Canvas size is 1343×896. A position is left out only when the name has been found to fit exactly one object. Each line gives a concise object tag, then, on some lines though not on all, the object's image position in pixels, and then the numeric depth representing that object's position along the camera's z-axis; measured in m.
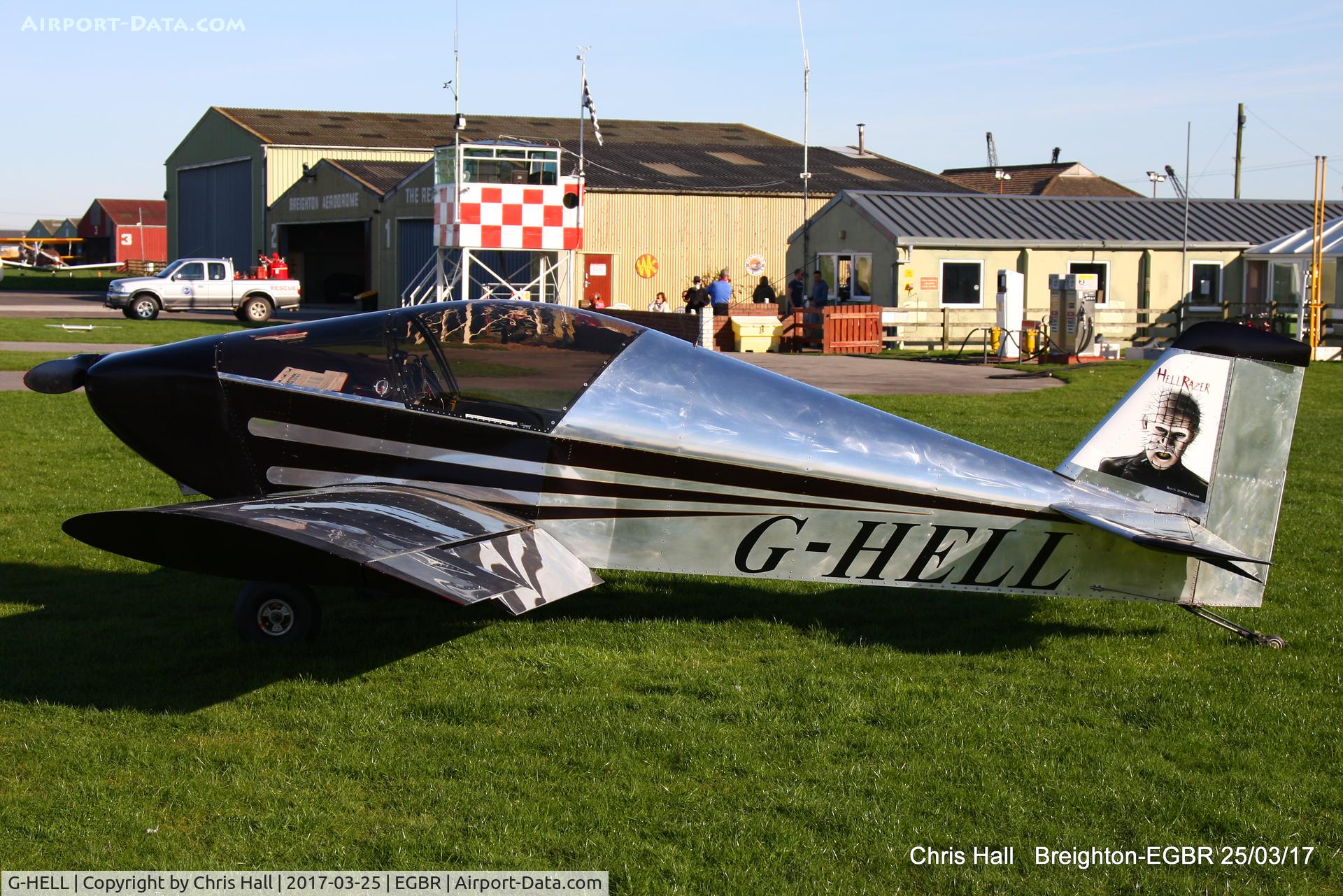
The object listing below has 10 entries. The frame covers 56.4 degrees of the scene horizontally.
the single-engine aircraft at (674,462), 6.36
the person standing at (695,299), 29.72
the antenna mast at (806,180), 27.55
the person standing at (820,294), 32.00
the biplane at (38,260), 89.06
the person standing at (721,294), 30.27
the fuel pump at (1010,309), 27.41
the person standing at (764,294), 35.25
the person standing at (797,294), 33.20
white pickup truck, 36.53
